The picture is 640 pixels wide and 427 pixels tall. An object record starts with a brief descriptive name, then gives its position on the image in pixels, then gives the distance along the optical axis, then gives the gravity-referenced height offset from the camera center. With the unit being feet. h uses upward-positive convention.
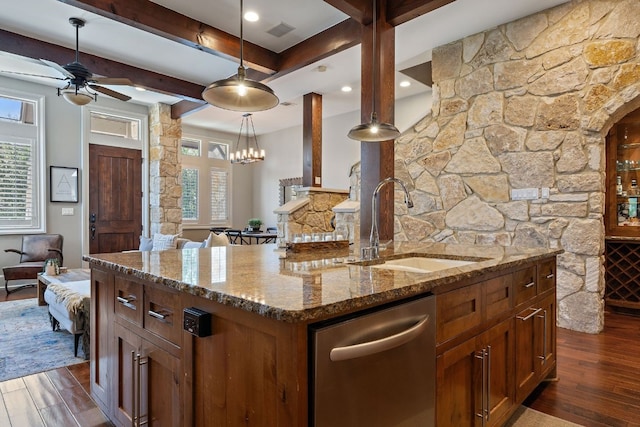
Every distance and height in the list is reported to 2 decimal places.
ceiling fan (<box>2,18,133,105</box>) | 12.42 +4.71
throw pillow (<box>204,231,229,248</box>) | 13.94 -1.11
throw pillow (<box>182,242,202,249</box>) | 14.99 -1.37
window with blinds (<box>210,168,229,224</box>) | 29.76 +1.39
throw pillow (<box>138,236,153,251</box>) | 17.34 -1.56
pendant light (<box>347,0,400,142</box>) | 7.77 +1.75
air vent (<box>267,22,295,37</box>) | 13.08 +6.65
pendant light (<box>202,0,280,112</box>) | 6.79 +2.31
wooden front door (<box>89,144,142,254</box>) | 21.25 +0.80
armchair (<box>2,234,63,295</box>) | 17.87 -1.88
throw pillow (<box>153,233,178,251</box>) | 16.12 -1.35
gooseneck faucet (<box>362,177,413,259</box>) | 6.39 -0.63
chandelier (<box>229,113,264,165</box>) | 23.95 +3.88
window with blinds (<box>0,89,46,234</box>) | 18.42 +2.32
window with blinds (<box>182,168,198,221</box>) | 28.25 +1.39
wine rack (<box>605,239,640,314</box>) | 13.02 -2.21
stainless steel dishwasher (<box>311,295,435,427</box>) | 3.05 -1.48
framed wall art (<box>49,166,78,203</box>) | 19.83 +1.53
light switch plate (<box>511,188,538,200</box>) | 11.85 +0.61
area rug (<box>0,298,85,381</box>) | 8.93 -3.77
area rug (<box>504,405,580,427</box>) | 6.35 -3.68
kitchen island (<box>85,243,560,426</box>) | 3.14 -1.36
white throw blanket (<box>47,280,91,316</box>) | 9.23 -2.33
